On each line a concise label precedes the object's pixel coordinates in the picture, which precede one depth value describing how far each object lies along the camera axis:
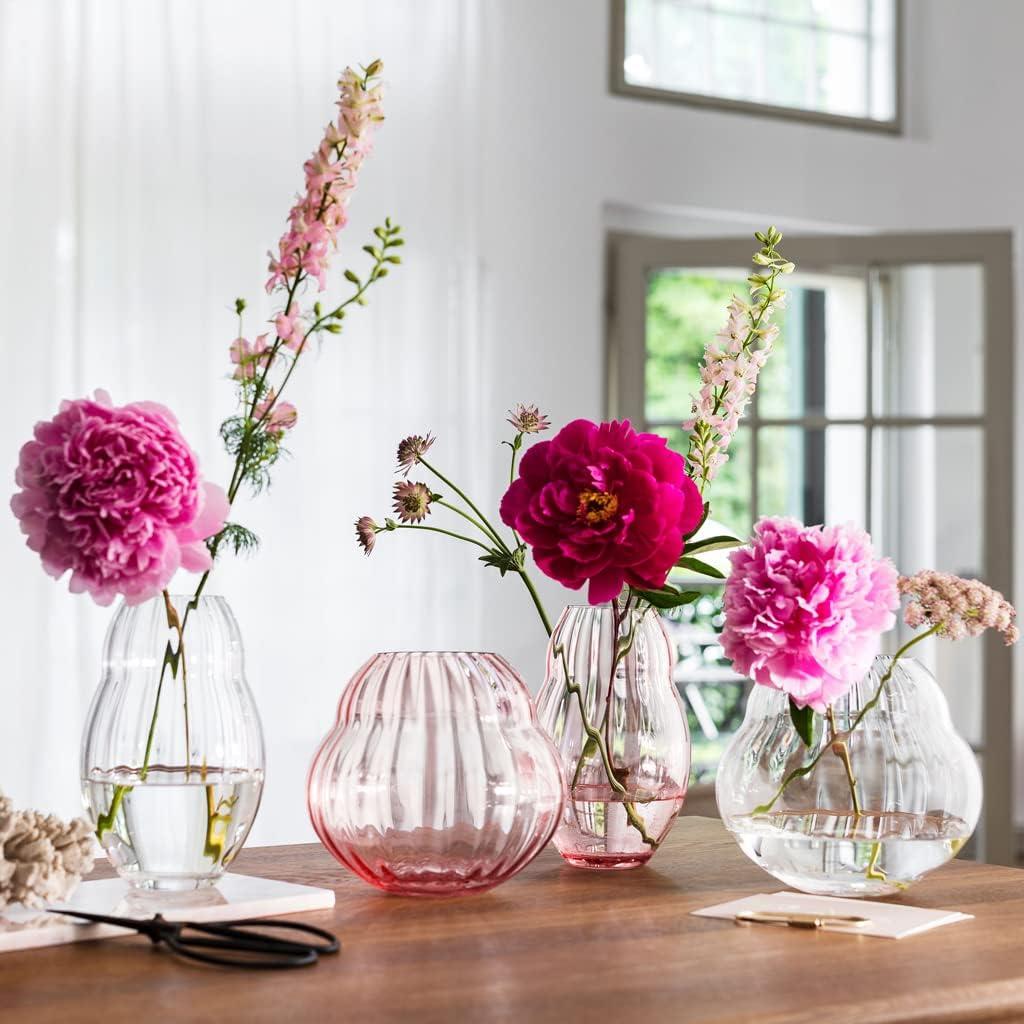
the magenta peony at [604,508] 2.00
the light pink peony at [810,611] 1.95
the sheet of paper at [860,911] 1.87
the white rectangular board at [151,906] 1.81
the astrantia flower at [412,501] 2.01
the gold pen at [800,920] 1.88
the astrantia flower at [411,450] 2.00
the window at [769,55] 5.89
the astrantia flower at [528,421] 2.04
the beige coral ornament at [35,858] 1.78
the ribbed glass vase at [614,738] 2.09
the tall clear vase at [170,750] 1.87
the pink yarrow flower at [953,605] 2.00
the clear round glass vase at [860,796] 1.98
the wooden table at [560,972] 1.66
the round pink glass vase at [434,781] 1.93
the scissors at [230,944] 1.76
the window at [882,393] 5.43
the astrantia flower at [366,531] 2.00
